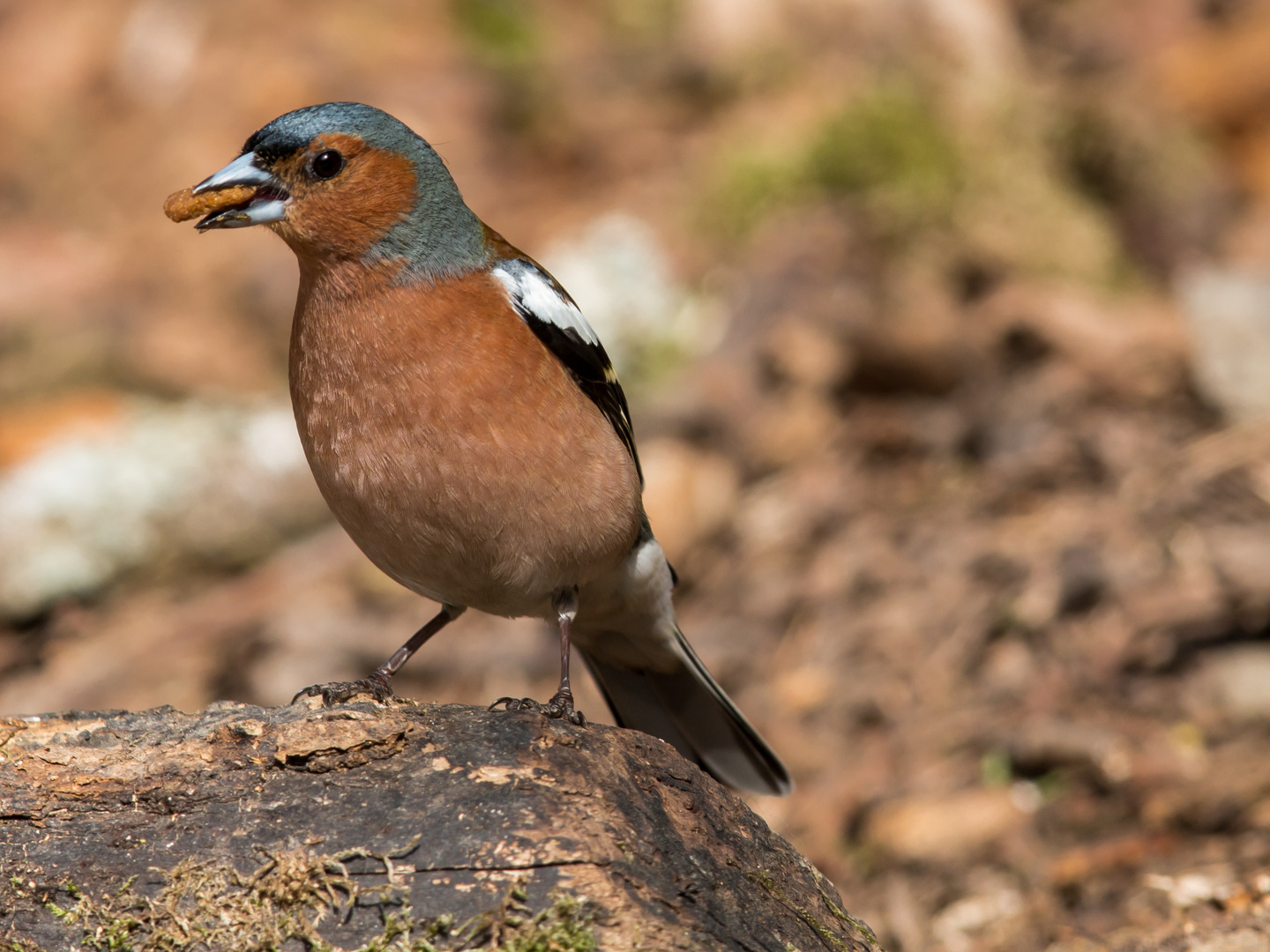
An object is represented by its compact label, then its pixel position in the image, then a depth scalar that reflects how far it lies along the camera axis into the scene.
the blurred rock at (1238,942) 7.91
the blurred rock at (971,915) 9.38
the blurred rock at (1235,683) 10.73
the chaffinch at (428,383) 7.71
